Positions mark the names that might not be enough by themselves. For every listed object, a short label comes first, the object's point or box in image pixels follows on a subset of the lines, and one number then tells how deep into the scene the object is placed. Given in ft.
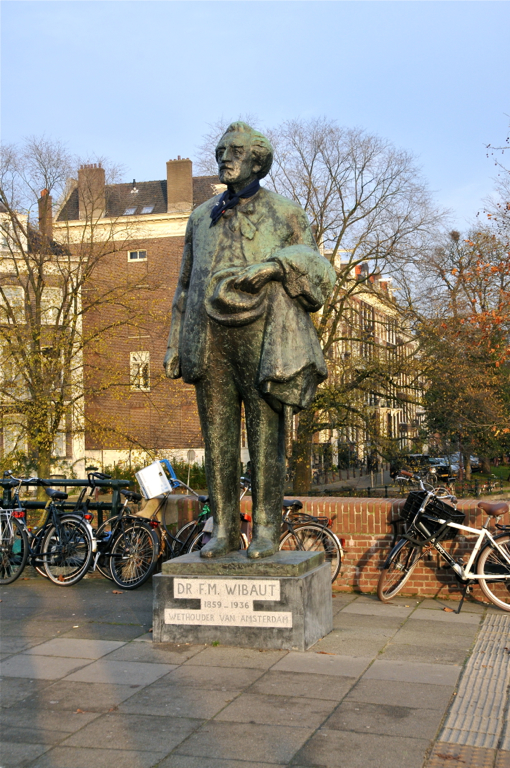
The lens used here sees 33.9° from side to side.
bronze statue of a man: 17.93
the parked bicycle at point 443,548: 23.21
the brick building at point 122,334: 71.26
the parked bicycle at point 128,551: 26.18
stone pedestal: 17.17
